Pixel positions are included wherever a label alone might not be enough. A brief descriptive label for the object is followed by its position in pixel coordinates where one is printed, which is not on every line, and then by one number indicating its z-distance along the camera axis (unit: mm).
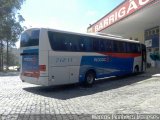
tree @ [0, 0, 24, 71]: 18835
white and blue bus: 6137
